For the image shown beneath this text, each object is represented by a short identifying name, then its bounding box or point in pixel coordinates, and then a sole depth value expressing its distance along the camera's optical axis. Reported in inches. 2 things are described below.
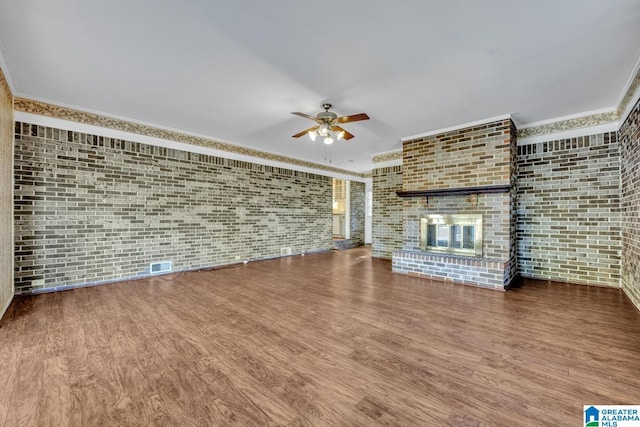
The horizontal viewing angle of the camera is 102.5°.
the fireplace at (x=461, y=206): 160.1
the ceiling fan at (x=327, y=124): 141.0
